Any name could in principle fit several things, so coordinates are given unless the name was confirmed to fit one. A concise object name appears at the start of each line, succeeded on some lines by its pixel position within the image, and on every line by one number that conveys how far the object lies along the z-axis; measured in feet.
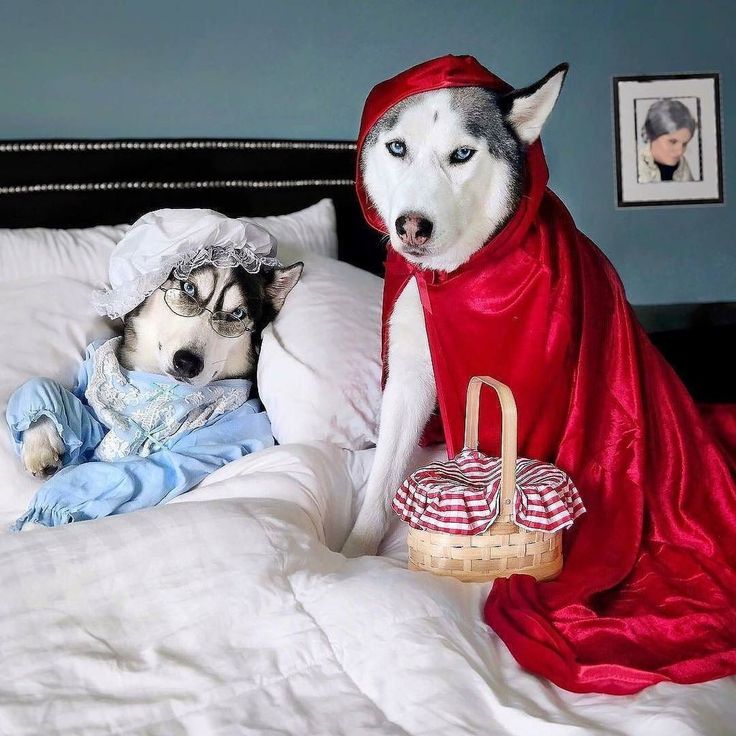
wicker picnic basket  4.46
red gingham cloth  4.42
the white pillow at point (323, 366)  5.76
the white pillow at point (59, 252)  6.40
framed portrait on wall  9.02
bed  3.09
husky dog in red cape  4.82
